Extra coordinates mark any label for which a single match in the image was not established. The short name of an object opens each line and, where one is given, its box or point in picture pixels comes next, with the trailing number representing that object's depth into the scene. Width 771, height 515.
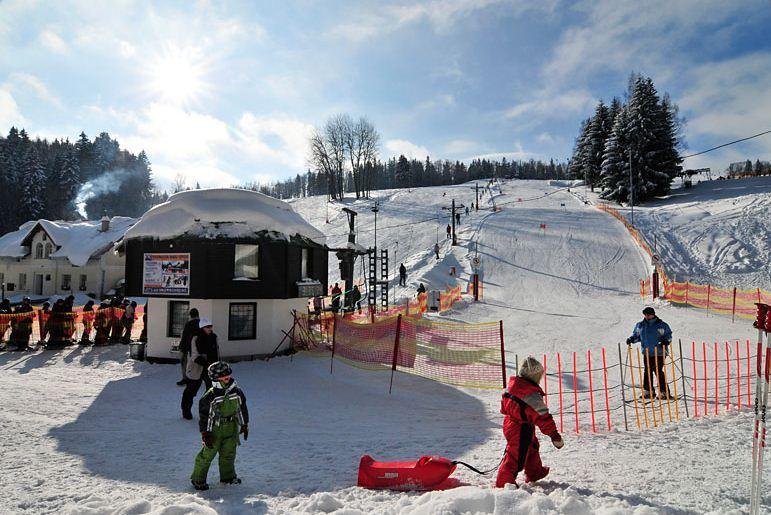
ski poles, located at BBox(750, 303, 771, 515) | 4.17
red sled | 5.32
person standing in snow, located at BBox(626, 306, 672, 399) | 9.19
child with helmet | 5.54
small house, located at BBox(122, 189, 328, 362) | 14.91
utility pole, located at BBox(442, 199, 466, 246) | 39.87
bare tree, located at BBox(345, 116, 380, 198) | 86.56
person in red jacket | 5.07
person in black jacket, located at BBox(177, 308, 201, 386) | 9.84
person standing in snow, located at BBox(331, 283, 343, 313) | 24.14
